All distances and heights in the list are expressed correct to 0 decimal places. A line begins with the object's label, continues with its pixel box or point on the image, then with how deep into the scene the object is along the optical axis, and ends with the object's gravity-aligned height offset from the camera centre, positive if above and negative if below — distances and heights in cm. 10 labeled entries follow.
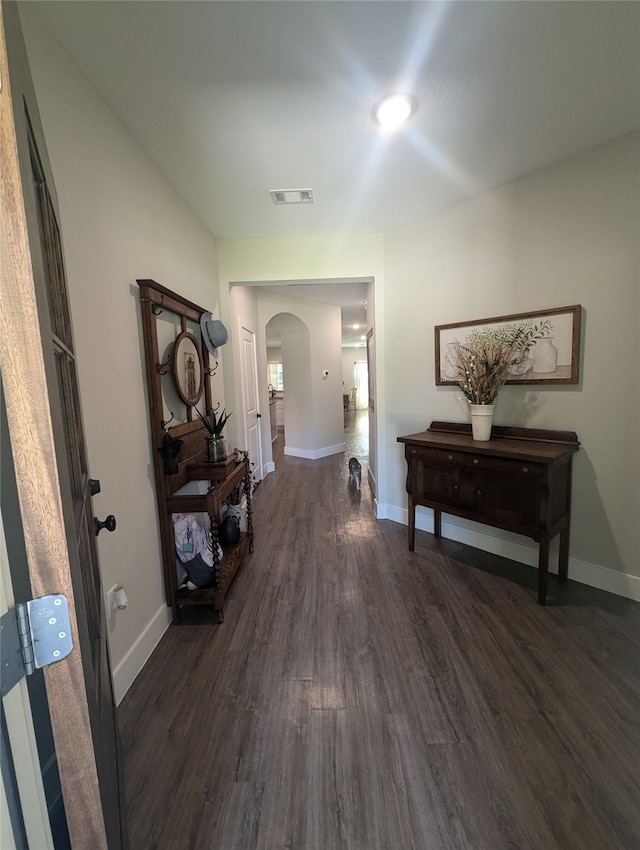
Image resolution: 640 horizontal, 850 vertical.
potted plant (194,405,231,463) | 221 -37
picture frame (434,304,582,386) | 220 +15
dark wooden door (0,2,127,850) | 45 -10
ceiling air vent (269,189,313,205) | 237 +129
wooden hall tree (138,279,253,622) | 185 -33
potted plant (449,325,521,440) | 235 +4
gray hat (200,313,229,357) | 254 +39
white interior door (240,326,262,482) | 429 -20
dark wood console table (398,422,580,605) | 205 -69
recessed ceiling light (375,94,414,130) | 162 +128
